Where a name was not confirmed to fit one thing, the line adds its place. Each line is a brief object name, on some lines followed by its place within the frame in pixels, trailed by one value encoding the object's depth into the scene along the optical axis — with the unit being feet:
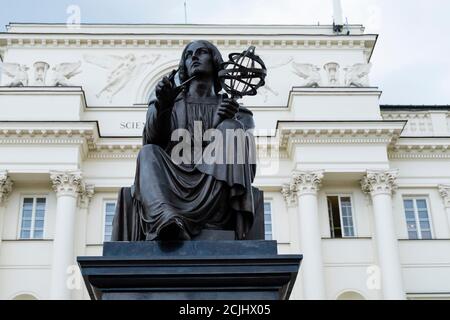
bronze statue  17.19
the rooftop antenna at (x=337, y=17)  103.91
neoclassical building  83.51
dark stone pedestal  15.55
